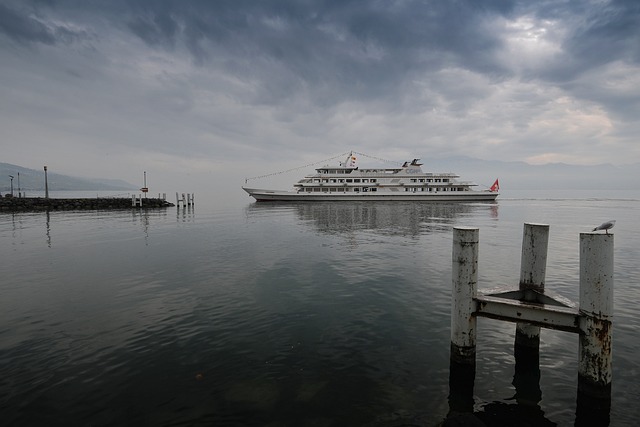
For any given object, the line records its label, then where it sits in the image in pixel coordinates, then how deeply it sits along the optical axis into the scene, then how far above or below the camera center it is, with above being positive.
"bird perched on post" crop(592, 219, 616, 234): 5.88 -0.40
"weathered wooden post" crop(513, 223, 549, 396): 6.85 -1.73
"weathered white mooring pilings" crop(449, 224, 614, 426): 5.16 -1.97
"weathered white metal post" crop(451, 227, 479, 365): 6.07 -1.70
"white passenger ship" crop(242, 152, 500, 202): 74.19 +3.06
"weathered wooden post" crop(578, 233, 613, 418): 5.10 -1.79
